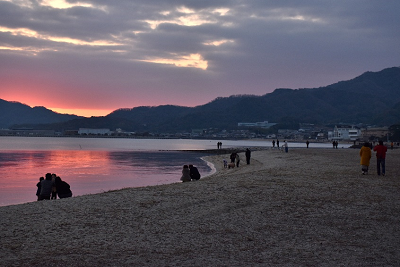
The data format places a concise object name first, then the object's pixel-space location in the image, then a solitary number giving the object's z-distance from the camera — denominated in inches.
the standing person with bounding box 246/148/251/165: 1541.2
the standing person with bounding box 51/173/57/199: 665.6
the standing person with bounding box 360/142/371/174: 776.3
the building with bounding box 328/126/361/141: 7652.6
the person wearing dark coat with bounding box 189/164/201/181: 889.5
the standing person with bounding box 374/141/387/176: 761.6
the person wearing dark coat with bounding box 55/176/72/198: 674.2
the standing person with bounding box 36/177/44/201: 670.0
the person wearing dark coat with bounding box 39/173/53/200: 657.6
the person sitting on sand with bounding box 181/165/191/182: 855.4
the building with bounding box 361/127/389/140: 6514.3
